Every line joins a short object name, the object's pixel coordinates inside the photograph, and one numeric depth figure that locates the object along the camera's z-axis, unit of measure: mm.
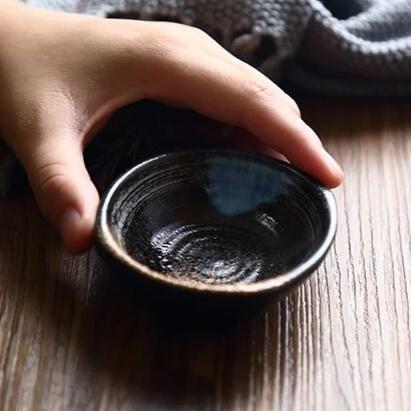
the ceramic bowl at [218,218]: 354
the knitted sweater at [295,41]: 416
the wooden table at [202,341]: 331
